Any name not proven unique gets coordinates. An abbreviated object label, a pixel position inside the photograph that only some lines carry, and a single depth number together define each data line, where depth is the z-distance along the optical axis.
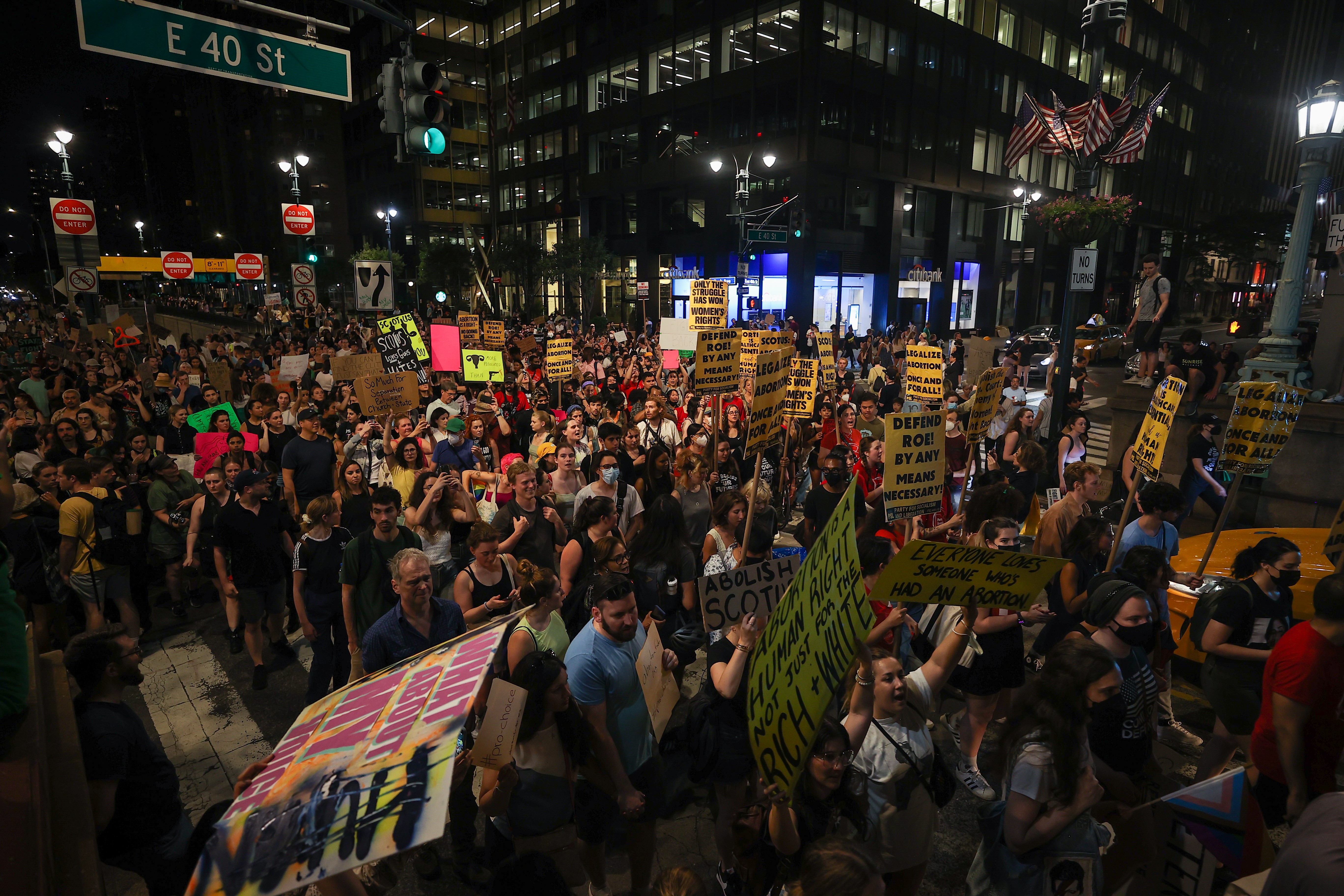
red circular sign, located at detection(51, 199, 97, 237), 16.56
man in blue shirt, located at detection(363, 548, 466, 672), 3.95
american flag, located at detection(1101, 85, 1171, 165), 15.80
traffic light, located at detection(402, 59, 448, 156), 7.26
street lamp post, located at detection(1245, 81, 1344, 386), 8.71
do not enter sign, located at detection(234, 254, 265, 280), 27.34
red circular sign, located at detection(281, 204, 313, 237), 20.19
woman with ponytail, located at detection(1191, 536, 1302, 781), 4.00
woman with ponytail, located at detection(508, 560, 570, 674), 3.83
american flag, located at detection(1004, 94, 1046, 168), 16.06
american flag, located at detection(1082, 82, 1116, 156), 12.02
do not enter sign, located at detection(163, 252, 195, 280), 34.00
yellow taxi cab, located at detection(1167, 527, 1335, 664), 5.47
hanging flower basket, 13.48
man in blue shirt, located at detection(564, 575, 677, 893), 3.28
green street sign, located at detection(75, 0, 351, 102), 5.27
